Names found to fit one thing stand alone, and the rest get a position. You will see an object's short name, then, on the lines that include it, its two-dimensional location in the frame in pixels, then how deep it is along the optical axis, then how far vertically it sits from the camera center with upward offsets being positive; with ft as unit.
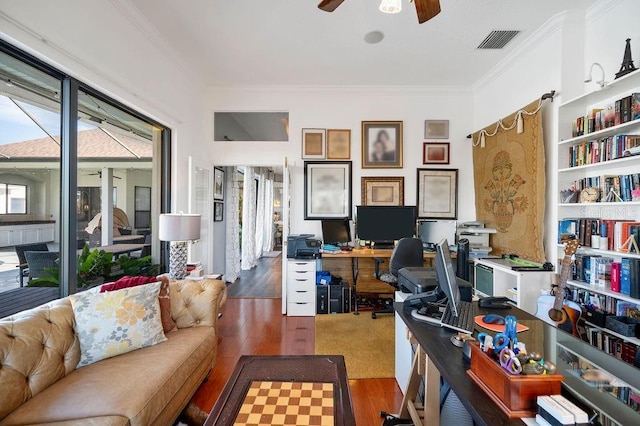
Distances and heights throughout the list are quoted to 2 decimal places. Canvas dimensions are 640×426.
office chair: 11.46 -1.66
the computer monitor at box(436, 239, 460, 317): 4.50 -0.97
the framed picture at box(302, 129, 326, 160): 14.34 +3.39
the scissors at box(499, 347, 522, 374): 2.72 -1.39
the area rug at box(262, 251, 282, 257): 27.76 -3.99
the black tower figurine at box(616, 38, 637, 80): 7.17 +3.69
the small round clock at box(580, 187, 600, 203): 8.04 +0.55
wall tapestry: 9.82 +1.09
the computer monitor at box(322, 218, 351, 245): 13.88 -0.90
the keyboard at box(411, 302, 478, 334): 4.44 -1.69
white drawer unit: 12.51 -3.24
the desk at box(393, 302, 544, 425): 2.73 -1.80
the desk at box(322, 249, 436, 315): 12.44 -1.75
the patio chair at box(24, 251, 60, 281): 6.58 -1.17
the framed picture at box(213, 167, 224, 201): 15.34 +1.54
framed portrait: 14.33 +3.51
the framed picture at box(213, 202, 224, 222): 15.56 +0.01
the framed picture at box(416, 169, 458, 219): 14.34 +1.10
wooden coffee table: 3.91 -2.73
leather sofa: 4.35 -2.87
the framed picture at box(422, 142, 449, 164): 14.37 +2.95
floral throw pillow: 5.70 -2.25
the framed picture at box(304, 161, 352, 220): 14.39 +1.26
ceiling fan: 5.85 +4.18
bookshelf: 2.90 +0.02
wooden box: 2.65 -1.61
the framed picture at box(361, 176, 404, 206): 14.33 +1.13
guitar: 7.73 -2.54
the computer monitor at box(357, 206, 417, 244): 13.60 -0.40
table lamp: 9.04 -0.71
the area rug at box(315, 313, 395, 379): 8.37 -4.37
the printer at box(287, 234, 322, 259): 12.79 -1.51
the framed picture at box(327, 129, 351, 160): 14.34 +3.49
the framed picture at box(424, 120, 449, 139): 14.37 +4.12
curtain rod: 9.28 +3.76
